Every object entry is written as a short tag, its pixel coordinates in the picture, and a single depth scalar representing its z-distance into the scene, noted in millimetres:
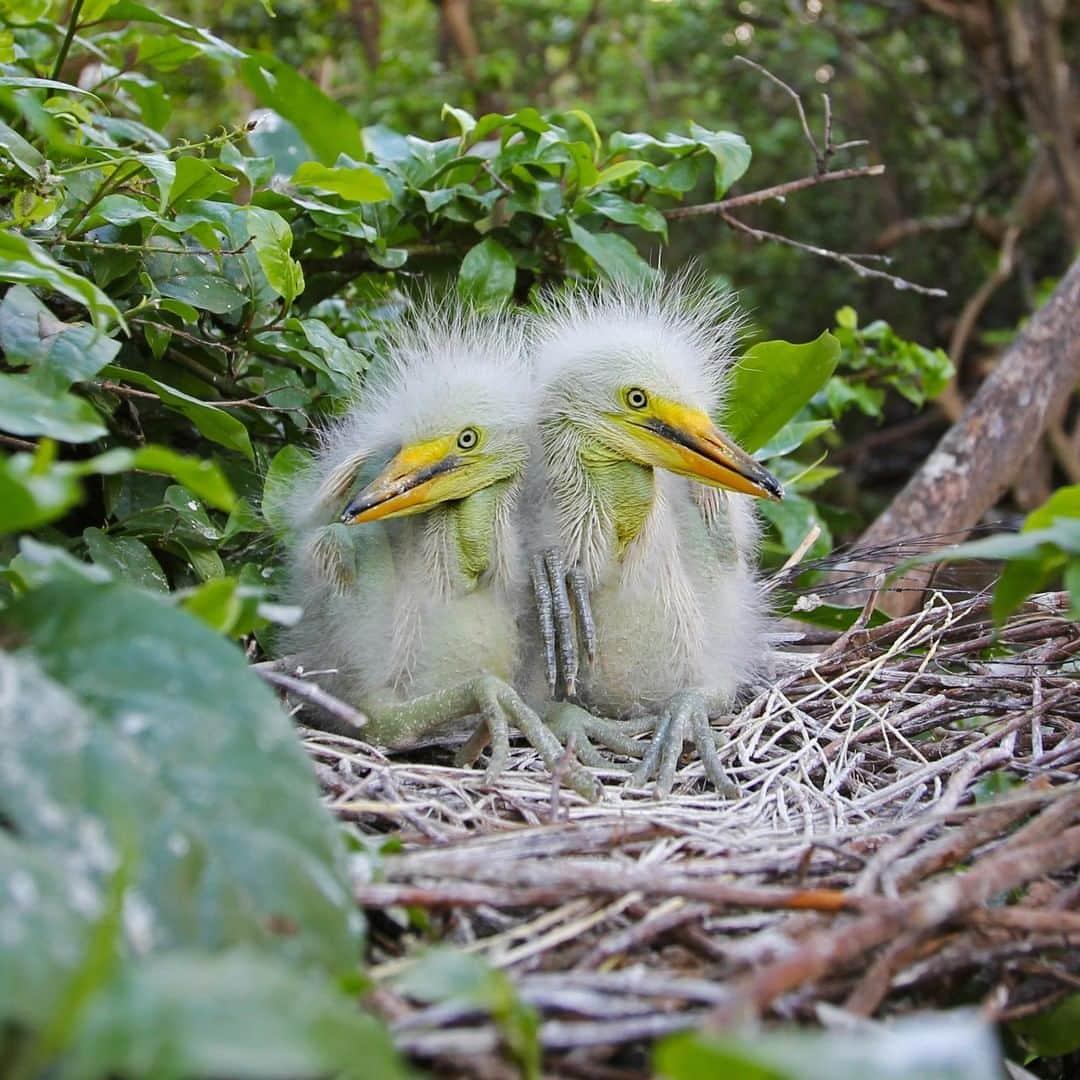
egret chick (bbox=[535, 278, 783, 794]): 1071
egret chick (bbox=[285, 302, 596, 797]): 1057
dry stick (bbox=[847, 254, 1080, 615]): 1237
